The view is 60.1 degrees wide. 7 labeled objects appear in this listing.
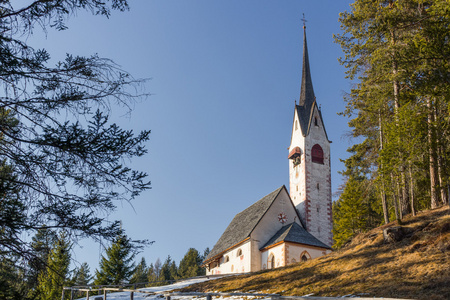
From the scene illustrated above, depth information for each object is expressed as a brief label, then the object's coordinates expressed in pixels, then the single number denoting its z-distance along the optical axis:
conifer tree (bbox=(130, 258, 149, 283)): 86.76
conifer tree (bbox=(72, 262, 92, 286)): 67.78
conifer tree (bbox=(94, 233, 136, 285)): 40.41
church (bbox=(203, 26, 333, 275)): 31.30
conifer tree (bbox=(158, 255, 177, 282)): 94.52
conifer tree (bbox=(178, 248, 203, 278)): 90.56
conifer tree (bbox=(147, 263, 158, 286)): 113.47
